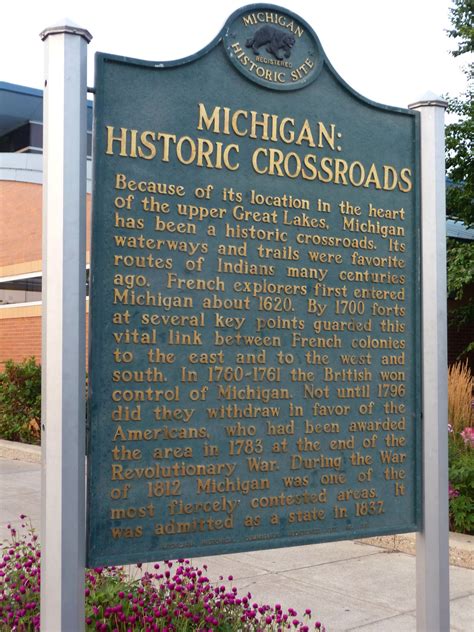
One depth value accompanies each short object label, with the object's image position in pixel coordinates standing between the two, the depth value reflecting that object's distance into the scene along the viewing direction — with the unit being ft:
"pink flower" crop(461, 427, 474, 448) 26.32
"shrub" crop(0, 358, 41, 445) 51.08
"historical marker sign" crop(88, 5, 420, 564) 10.57
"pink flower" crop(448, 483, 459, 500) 23.03
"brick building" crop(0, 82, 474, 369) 68.33
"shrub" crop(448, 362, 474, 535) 22.91
